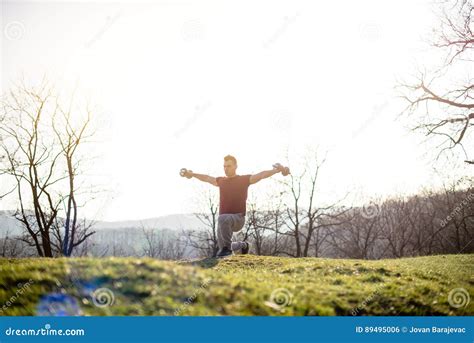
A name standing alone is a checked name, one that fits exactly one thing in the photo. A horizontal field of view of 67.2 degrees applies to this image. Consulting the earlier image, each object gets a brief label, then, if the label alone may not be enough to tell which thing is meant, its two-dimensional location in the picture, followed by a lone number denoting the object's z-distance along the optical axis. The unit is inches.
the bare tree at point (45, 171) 835.4
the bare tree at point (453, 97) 674.2
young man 418.3
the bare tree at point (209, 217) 1798.8
